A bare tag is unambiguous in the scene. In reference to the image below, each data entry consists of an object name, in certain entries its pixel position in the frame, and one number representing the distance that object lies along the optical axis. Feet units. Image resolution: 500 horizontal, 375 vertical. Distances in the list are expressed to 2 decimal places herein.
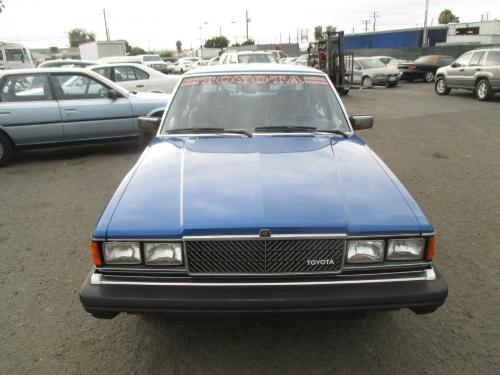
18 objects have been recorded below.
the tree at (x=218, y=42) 290.15
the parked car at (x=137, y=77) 38.50
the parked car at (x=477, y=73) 47.80
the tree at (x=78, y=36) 353.14
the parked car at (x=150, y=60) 54.60
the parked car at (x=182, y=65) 123.85
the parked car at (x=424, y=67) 74.79
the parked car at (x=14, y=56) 79.84
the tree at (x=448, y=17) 286.66
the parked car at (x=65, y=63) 45.93
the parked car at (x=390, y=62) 78.95
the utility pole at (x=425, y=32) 135.61
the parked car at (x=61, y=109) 24.09
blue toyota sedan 7.41
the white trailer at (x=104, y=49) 88.28
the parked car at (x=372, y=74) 67.56
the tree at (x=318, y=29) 260.50
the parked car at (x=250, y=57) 51.60
